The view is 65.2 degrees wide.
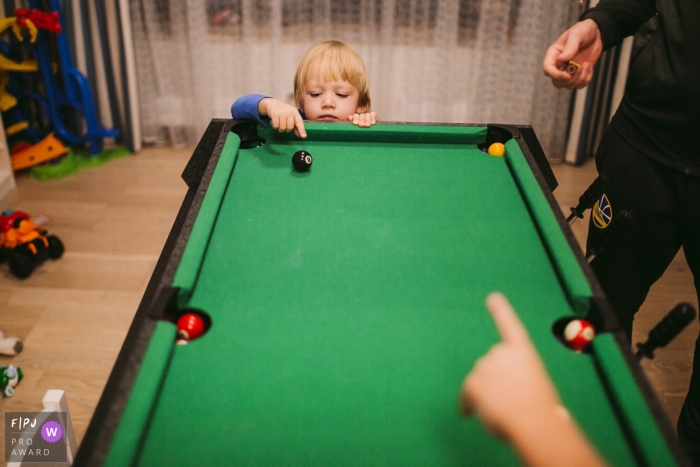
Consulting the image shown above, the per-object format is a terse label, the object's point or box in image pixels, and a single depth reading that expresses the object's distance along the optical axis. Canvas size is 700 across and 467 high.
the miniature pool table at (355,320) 0.76
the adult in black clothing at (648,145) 1.30
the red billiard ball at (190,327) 0.92
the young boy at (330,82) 1.81
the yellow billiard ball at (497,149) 1.51
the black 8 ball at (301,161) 1.38
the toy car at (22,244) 2.19
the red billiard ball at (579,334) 0.90
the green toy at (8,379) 1.69
